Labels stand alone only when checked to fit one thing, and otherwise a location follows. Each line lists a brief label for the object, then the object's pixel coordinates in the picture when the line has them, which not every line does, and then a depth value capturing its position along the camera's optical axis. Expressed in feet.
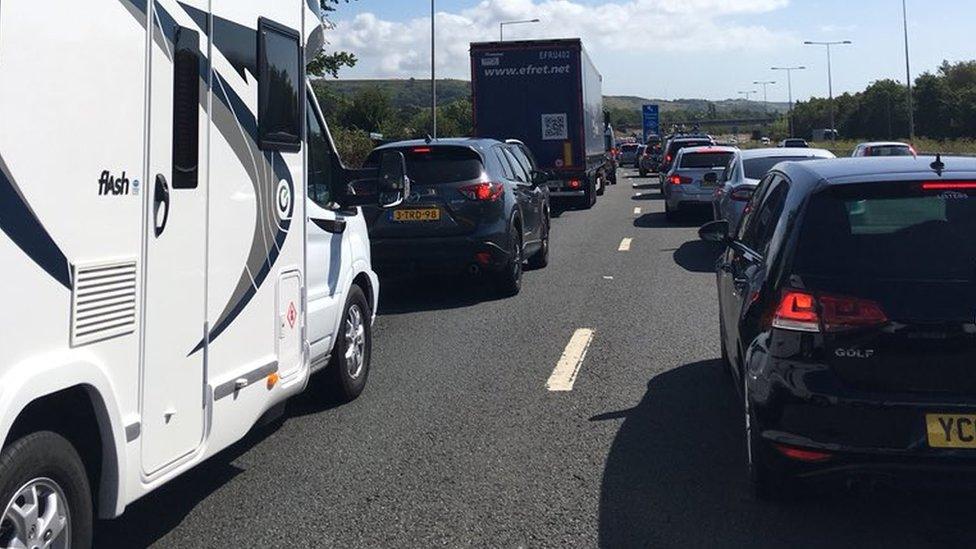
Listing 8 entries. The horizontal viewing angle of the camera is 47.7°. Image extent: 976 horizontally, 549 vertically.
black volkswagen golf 14.88
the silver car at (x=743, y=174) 47.10
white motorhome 11.20
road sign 276.82
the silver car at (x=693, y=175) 70.23
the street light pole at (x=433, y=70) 121.19
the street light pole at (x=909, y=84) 171.73
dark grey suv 38.11
